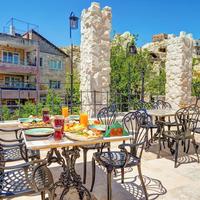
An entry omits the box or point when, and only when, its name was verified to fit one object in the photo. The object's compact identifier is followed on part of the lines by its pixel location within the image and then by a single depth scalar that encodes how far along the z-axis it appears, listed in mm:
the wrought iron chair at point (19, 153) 2189
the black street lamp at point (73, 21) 4731
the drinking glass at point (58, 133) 1680
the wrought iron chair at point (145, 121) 2500
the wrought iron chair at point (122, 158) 1852
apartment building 15547
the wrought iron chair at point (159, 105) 4877
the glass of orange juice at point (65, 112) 2584
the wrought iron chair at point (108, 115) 3236
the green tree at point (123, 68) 10078
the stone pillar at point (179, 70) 5430
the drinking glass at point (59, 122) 1720
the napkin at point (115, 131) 1777
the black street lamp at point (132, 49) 5273
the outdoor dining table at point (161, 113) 3338
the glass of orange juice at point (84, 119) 2141
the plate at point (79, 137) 1647
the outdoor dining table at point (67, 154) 1542
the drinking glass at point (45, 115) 2342
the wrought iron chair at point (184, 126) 3055
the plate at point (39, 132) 1757
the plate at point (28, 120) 2339
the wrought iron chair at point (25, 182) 1443
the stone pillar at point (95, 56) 4207
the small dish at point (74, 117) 2668
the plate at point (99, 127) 1972
